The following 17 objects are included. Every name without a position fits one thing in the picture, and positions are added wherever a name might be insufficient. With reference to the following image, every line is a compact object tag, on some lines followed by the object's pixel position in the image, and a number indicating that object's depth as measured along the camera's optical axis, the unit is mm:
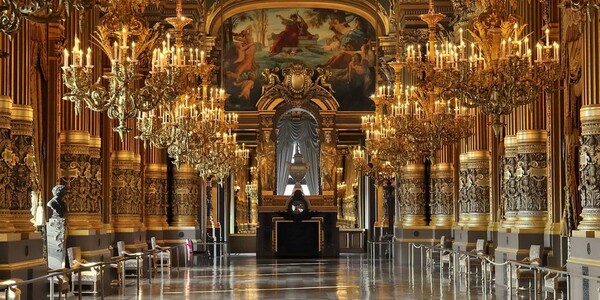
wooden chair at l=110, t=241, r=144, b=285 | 24517
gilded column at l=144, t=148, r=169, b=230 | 37500
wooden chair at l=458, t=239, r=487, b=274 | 28141
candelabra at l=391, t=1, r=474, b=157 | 24734
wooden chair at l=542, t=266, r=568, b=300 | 19375
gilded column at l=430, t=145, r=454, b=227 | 36500
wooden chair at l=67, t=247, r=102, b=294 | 21675
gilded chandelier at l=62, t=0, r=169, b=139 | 17109
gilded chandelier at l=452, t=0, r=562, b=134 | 17266
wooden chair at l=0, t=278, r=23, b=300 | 14562
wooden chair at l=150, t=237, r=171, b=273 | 30544
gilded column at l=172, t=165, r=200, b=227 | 40250
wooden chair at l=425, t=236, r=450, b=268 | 33281
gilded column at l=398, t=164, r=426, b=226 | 38906
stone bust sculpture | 21578
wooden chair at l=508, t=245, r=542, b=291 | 22188
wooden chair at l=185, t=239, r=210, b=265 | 39456
